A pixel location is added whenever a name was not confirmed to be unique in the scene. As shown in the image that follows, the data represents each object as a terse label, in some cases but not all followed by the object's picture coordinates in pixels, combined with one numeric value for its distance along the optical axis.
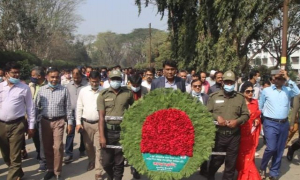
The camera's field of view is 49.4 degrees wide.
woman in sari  4.90
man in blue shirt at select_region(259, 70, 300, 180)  5.18
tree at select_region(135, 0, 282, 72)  15.31
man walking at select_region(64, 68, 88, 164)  6.31
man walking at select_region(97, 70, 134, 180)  4.54
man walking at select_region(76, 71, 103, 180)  5.39
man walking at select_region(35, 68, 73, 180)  5.16
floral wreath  4.05
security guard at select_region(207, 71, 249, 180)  4.56
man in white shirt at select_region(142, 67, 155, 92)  7.61
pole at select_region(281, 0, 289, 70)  10.82
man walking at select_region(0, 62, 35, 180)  4.82
